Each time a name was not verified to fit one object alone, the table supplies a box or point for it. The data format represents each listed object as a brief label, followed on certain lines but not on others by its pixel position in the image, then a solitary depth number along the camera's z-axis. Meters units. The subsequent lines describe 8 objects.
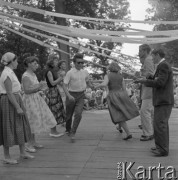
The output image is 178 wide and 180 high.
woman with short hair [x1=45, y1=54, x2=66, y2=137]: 6.10
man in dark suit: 4.52
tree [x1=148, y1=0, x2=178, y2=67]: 23.80
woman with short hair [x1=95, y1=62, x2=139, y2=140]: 5.89
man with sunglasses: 5.93
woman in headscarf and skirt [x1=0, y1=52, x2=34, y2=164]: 4.23
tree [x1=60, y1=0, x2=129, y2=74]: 18.22
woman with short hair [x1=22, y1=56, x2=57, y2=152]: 5.03
